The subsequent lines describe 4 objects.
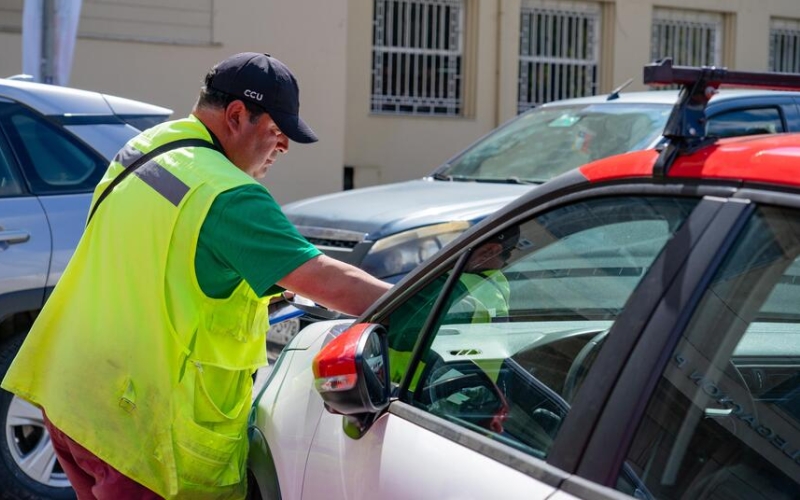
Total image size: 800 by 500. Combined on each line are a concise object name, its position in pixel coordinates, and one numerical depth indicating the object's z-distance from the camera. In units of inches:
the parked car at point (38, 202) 181.5
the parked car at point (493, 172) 234.4
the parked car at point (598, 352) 74.4
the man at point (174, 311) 109.3
